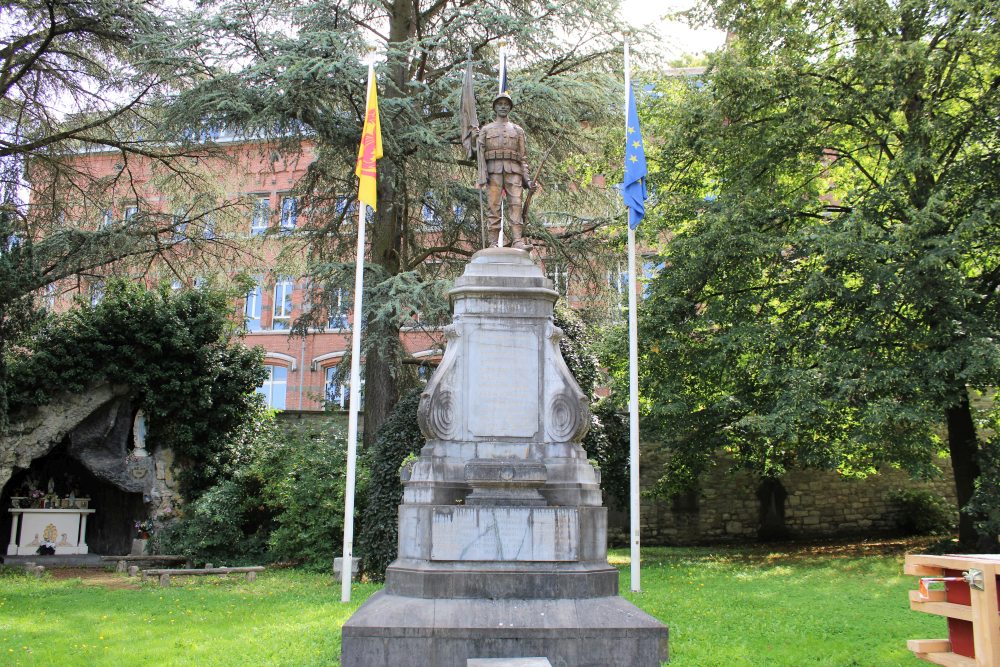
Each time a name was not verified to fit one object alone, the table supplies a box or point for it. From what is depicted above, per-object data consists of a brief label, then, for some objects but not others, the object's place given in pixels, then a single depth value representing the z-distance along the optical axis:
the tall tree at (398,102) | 14.70
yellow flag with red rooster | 11.05
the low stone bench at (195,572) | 13.23
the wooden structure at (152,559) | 16.30
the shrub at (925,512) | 20.11
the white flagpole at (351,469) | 9.98
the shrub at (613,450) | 18.10
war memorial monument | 6.07
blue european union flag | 10.91
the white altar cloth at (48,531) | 18.06
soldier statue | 8.50
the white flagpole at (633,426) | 9.61
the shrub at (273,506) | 15.32
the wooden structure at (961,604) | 3.65
